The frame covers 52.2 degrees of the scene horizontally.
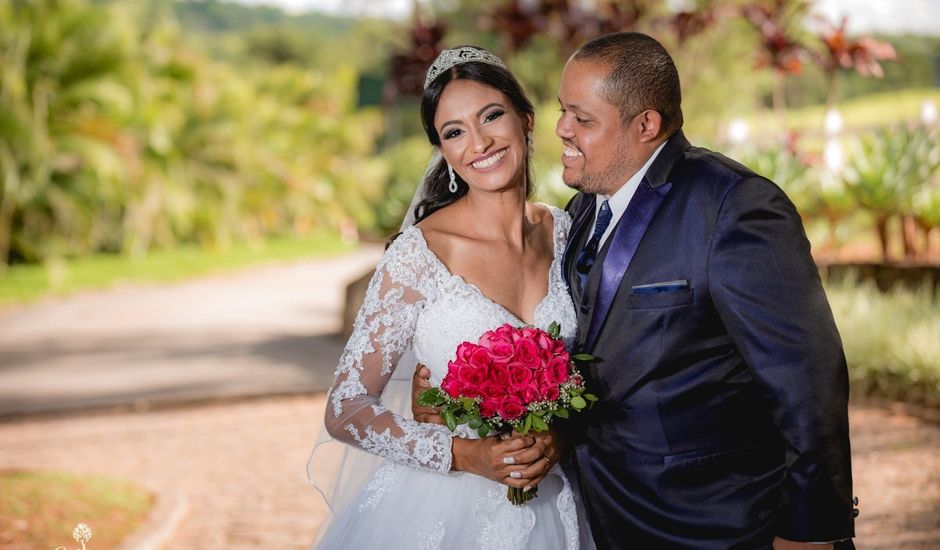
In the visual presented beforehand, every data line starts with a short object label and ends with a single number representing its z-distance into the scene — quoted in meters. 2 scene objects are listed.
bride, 2.92
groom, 2.21
